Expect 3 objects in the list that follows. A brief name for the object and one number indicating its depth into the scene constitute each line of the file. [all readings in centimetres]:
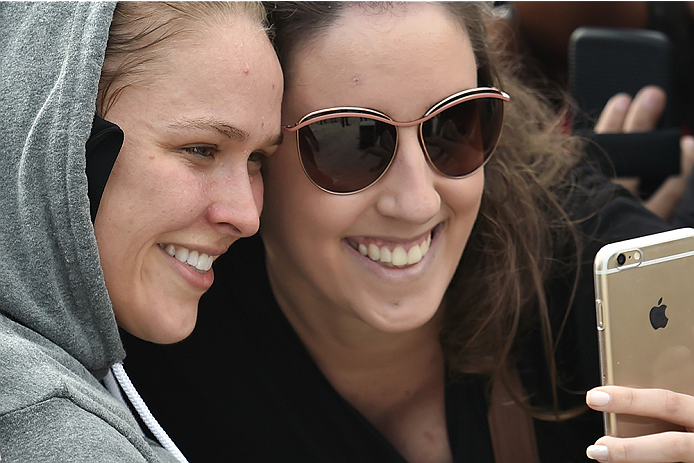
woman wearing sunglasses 178
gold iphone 173
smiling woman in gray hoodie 168
